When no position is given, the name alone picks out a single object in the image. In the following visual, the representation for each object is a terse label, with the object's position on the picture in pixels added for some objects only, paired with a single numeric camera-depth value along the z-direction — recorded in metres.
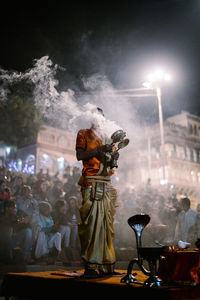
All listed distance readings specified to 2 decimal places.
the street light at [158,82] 13.63
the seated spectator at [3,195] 7.31
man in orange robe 3.92
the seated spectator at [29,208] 7.45
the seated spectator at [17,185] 9.11
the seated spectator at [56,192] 9.95
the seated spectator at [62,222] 7.93
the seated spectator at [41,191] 9.10
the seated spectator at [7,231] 6.59
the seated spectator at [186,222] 8.41
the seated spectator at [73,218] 8.16
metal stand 3.18
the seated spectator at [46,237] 7.20
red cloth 3.39
